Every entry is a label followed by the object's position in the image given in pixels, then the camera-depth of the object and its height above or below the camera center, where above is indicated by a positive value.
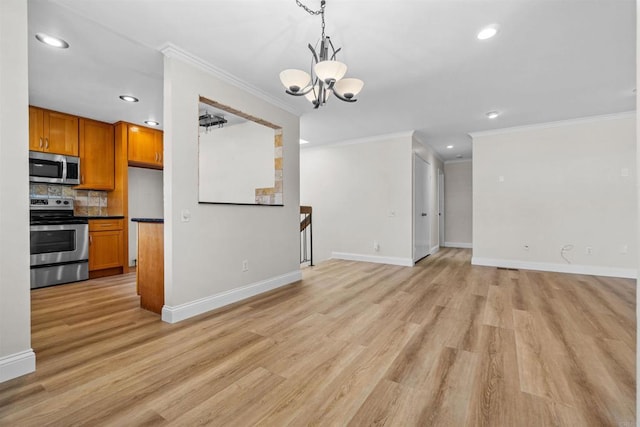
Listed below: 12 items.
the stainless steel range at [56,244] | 3.70 -0.43
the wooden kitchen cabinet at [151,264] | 2.75 -0.52
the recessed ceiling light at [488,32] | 2.25 +1.47
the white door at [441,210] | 7.70 +0.07
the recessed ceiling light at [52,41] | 2.35 +1.46
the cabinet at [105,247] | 4.27 -0.54
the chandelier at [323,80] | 1.94 +0.99
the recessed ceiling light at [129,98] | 3.57 +1.46
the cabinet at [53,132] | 3.82 +1.14
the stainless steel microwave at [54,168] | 3.86 +0.62
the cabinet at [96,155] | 4.30 +0.89
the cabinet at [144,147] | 4.61 +1.11
